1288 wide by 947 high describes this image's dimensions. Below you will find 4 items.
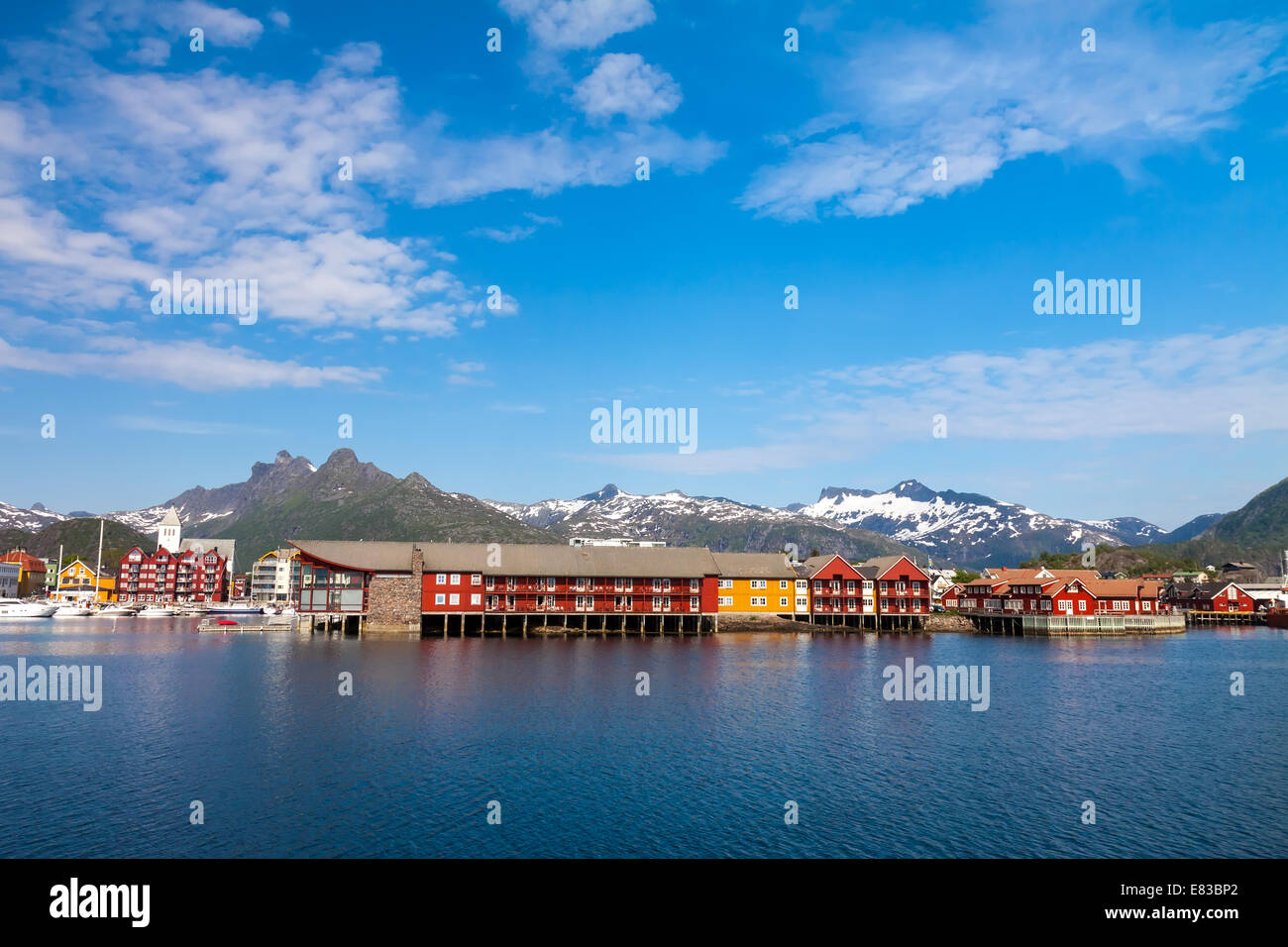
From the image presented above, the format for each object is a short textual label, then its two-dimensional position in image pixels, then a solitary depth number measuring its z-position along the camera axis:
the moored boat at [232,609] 189.25
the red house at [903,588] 131.88
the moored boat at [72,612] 166.62
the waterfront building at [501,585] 108.81
